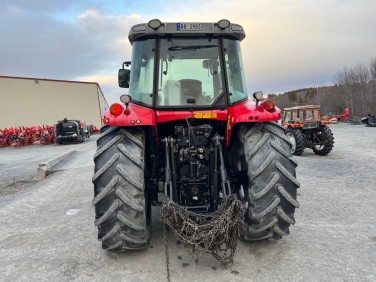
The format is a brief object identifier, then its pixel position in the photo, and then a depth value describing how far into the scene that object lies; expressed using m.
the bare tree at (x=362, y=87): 45.66
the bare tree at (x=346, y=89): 48.21
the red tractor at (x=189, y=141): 3.18
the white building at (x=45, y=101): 29.83
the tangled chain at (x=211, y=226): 2.87
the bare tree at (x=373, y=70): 45.02
